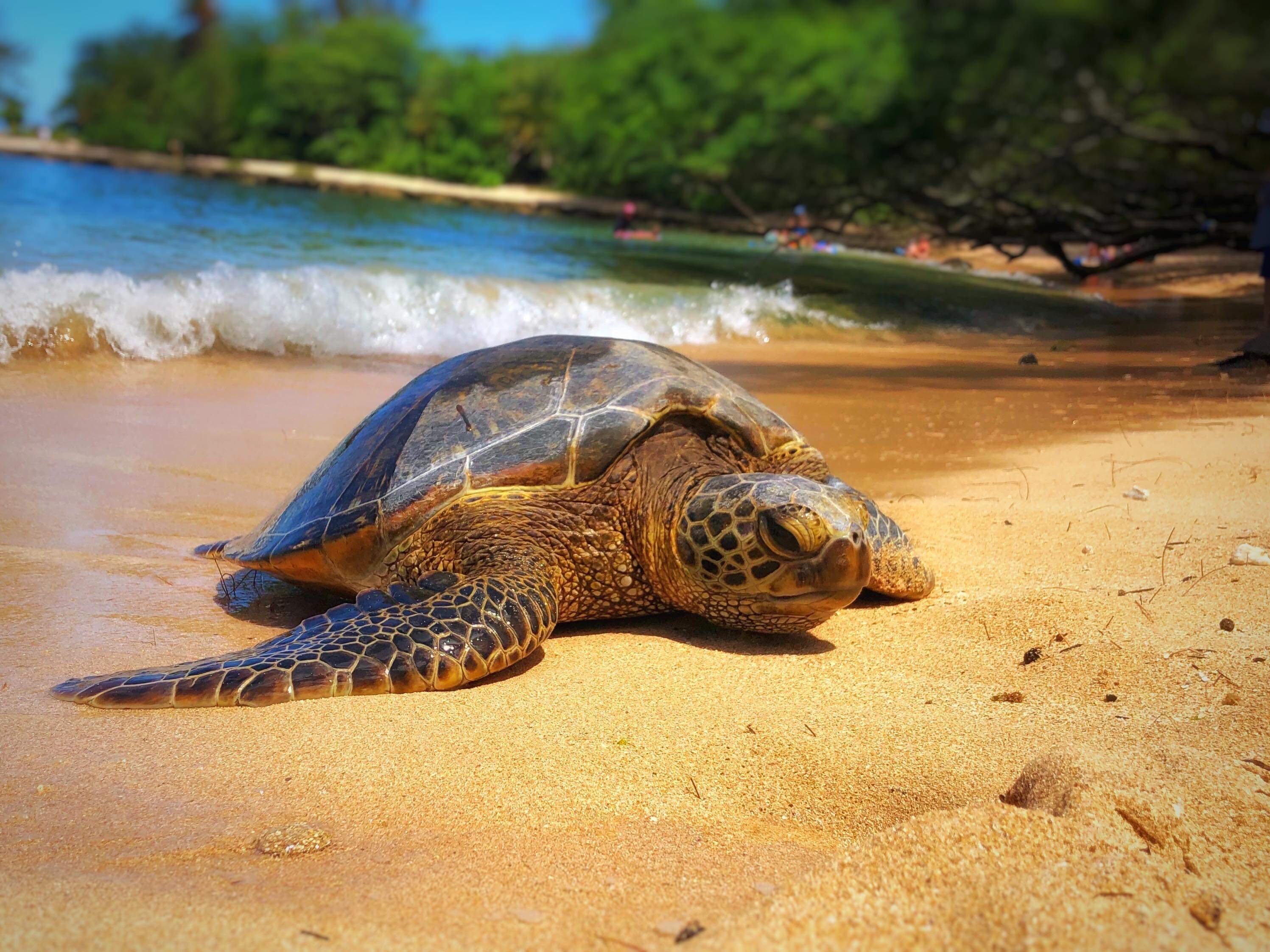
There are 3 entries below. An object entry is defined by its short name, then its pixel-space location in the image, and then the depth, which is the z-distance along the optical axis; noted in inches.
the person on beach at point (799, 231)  556.4
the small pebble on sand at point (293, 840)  59.7
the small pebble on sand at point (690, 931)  50.2
